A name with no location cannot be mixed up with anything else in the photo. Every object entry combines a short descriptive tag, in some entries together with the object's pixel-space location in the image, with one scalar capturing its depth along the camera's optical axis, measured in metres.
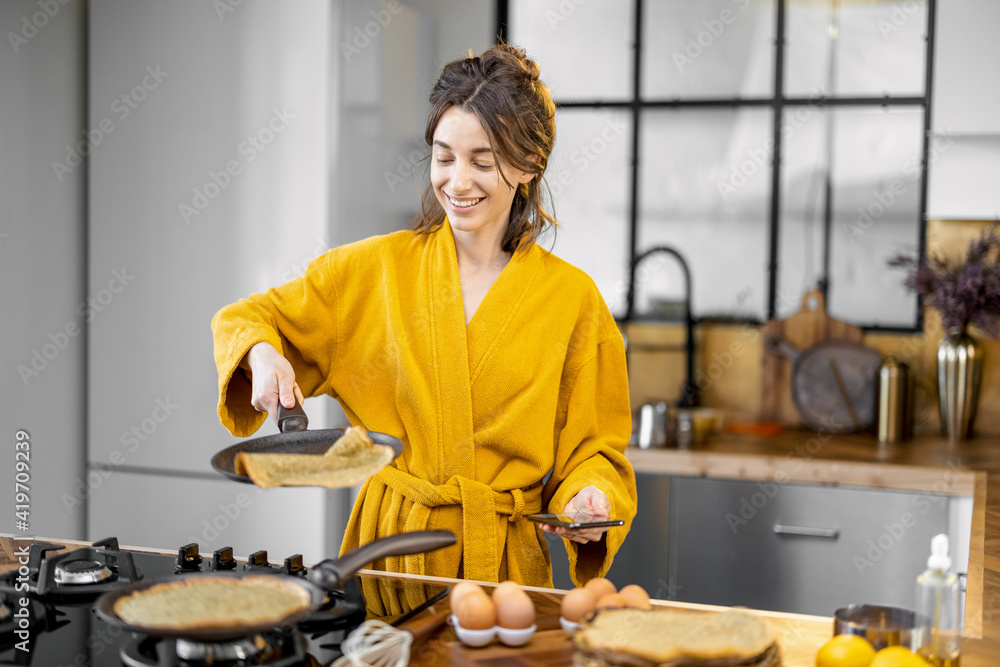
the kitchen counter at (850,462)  2.38
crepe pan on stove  0.90
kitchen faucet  2.99
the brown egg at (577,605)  1.07
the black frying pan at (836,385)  2.88
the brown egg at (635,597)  1.07
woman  1.47
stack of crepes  0.90
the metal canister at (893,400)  2.77
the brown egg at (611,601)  1.06
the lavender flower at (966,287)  2.72
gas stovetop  0.97
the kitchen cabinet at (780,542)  2.42
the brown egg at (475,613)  1.04
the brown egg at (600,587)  1.12
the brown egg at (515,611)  1.05
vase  2.75
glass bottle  1.01
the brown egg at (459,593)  1.05
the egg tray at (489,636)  1.04
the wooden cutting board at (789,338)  2.96
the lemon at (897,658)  0.92
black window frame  2.92
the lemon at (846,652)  0.97
